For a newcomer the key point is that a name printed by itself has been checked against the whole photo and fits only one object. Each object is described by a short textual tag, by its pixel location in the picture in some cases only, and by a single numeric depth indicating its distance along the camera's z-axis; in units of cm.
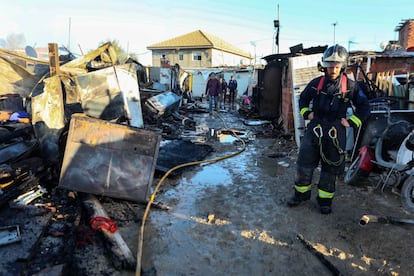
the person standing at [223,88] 1801
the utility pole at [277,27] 1712
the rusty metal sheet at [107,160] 373
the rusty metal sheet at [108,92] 723
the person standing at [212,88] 1459
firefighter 364
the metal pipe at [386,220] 316
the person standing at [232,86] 1920
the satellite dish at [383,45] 1351
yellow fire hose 265
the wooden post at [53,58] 529
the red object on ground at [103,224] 308
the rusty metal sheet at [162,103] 1041
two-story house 3675
